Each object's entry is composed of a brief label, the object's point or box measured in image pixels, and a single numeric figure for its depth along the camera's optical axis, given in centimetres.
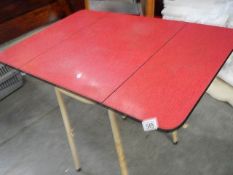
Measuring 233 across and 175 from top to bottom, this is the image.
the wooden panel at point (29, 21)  301
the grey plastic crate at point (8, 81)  227
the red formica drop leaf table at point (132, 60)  92
